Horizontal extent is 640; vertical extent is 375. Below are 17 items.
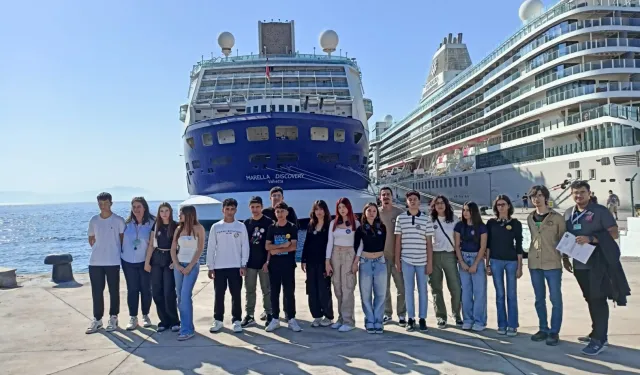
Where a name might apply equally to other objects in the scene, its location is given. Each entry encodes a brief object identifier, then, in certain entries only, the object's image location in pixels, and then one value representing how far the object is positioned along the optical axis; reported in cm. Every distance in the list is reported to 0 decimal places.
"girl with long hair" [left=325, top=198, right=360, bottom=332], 565
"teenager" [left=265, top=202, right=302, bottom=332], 573
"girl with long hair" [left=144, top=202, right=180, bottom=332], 568
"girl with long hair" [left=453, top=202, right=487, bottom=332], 549
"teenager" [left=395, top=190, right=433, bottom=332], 556
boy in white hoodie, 571
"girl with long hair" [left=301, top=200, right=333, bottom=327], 581
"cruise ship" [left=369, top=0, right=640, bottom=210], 2686
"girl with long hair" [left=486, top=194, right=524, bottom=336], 530
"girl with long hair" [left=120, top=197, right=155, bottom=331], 584
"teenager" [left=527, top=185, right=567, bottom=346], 502
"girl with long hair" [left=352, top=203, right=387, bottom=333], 555
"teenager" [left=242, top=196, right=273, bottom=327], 590
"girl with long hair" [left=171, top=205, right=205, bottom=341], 554
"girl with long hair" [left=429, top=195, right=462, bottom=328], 573
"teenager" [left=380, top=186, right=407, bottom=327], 590
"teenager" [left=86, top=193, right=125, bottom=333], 584
